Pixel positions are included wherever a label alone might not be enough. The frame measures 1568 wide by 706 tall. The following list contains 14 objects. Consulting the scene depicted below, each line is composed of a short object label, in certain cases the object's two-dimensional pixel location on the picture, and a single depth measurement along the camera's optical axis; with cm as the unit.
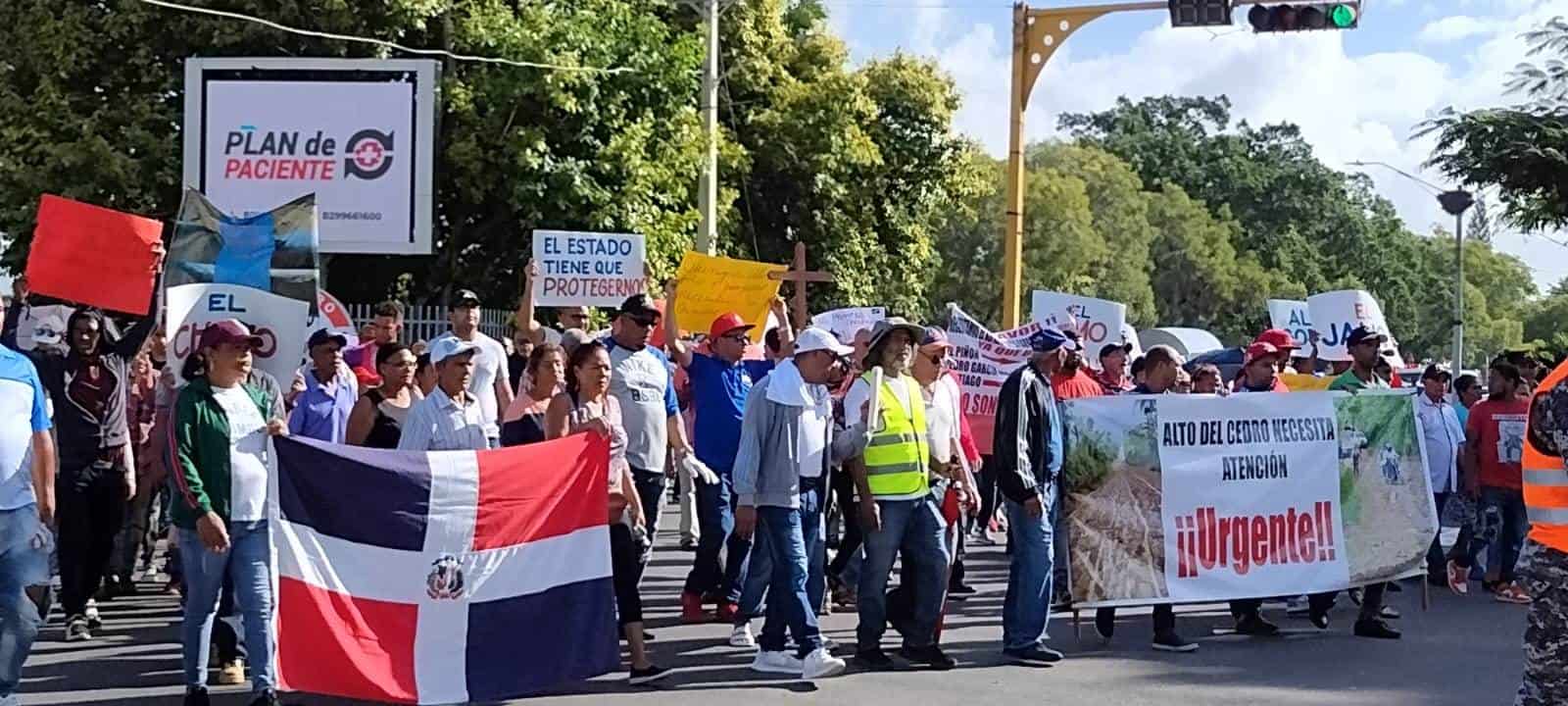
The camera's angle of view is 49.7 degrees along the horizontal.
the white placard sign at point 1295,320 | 1900
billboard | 1409
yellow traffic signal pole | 1616
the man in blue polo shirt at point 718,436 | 1017
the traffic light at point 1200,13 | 1516
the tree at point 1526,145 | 2352
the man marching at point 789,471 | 846
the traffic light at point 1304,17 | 1501
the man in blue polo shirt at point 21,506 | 681
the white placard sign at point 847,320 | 1745
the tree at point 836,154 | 3256
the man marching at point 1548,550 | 593
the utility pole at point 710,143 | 2350
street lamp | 4250
